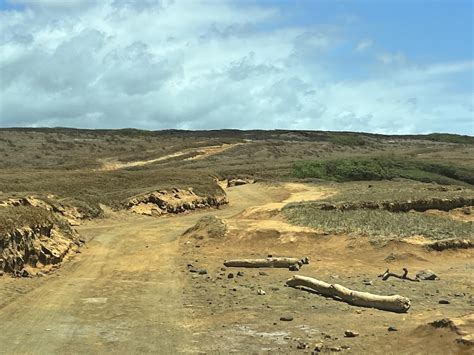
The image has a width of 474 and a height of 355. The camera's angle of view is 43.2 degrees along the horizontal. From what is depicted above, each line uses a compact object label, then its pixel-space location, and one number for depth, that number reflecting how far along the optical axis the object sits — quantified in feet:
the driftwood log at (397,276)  52.55
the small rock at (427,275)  52.44
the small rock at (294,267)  59.21
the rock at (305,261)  62.62
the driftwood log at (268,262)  60.64
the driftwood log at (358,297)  38.61
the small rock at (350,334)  32.45
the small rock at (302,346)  30.82
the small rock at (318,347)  30.17
